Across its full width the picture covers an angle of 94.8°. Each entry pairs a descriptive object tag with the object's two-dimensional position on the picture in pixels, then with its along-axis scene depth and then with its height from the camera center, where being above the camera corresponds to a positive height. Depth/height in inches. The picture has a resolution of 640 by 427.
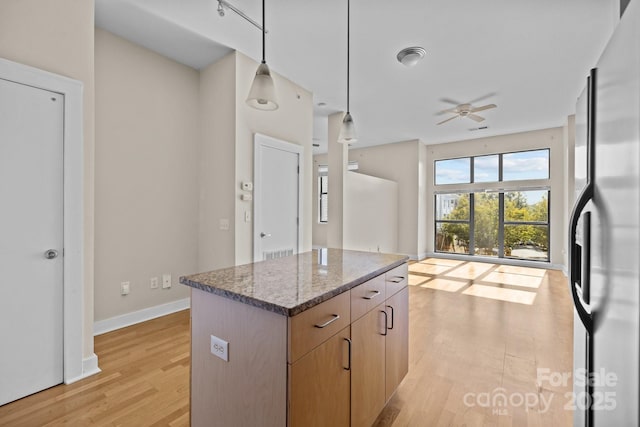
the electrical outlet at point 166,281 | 132.6 -31.2
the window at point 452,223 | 283.7 -9.2
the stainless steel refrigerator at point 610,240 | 25.3 -2.8
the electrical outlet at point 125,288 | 119.3 -31.1
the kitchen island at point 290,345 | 43.1 -22.5
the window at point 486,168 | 268.5 +42.2
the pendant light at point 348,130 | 100.3 +28.5
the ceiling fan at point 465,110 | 184.5 +66.2
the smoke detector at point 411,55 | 124.5 +68.7
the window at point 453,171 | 283.7 +42.0
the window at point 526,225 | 249.9 -9.4
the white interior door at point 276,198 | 138.1 +7.2
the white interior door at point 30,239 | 73.7 -7.5
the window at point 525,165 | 248.8 +42.4
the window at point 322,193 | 335.3 +23.0
